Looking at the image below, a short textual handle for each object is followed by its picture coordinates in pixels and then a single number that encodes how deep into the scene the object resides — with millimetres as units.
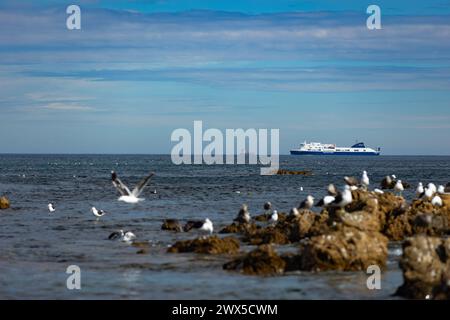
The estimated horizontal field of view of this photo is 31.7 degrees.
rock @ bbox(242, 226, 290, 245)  28812
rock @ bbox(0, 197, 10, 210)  47125
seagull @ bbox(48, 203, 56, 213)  45538
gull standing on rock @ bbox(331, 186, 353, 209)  27500
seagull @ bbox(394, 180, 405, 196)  39641
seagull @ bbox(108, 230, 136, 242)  30947
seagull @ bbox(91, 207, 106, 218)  41475
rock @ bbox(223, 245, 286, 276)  22562
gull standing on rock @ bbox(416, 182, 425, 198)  36656
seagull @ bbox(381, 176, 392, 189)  40919
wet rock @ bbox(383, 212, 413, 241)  29125
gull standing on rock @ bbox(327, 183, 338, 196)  30531
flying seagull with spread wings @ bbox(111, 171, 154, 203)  29659
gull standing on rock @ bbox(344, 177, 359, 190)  34597
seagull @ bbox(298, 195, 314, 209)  31219
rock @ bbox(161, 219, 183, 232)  34469
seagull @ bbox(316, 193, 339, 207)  28958
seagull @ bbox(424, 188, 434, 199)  34688
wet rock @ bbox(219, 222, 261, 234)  32562
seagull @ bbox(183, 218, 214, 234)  29906
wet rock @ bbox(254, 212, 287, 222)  35419
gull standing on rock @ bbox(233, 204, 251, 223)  32250
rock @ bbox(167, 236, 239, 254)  26688
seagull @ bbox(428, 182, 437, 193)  35588
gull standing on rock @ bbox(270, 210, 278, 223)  33594
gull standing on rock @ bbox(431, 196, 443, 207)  32988
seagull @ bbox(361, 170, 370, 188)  36219
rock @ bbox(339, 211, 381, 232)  24531
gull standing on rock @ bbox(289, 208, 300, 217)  30170
